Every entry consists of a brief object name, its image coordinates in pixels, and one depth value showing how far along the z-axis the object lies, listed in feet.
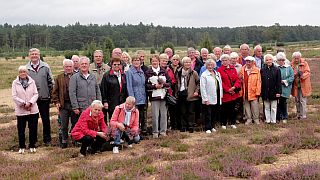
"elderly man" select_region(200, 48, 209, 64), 37.55
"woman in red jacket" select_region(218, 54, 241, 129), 35.14
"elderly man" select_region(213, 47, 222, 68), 38.88
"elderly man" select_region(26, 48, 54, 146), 30.78
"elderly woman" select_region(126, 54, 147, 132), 31.14
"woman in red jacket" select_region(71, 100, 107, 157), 27.20
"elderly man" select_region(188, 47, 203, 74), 36.38
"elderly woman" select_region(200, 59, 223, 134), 33.65
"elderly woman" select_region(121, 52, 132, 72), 33.46
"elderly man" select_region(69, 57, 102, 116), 29.12
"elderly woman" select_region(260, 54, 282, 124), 35.83
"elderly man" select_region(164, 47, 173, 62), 38.37
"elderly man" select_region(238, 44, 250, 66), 38.09
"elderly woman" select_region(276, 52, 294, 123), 36.73
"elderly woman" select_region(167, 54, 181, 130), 33.53
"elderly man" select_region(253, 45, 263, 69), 38.29
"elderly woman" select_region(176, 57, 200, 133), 33.91
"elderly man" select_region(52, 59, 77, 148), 30.25
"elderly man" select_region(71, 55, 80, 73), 31.71
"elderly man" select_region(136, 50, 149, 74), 32.67
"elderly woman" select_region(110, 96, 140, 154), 28.76
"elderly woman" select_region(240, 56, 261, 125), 35.86
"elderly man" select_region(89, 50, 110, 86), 31.48
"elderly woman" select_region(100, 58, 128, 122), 30.60
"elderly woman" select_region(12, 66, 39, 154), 29.09
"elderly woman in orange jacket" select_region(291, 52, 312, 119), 37.60
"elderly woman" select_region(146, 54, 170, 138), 32.01
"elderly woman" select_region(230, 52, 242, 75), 36.35
